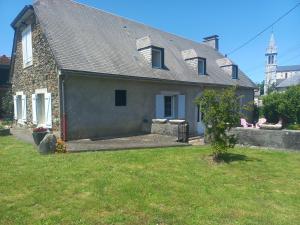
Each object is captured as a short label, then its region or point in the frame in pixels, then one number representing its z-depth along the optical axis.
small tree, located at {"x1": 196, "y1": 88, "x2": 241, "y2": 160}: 7.34
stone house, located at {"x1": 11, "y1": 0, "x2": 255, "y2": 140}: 11.02
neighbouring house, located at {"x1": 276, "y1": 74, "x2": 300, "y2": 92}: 52.93
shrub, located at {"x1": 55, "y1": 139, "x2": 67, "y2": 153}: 8.34
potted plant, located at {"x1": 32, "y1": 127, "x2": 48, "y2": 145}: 9.23
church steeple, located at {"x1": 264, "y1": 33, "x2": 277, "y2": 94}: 120.12
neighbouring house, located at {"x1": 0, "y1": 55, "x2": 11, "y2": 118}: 21.19
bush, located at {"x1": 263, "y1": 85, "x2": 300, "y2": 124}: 16.95
